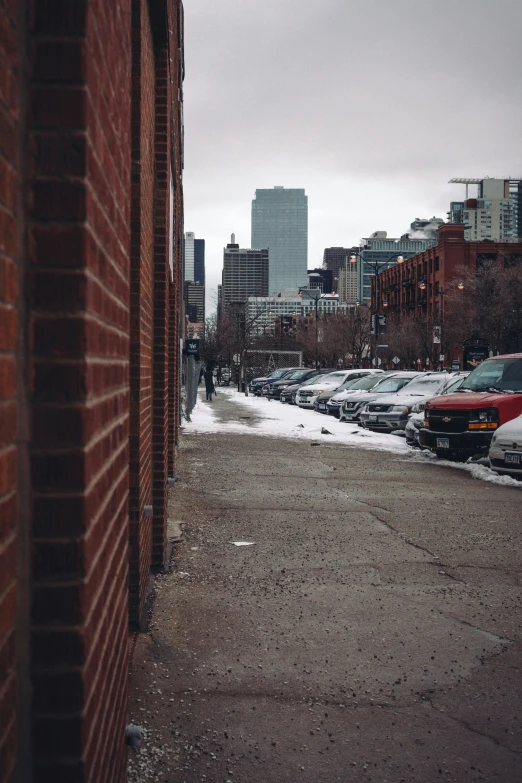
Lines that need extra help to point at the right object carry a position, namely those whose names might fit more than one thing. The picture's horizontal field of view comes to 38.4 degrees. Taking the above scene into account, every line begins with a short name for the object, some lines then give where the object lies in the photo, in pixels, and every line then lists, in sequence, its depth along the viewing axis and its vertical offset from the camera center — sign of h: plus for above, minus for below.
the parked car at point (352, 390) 25.58 -0.89
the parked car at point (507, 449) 10.81 -1.23
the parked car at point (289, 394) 35.38 -1.44
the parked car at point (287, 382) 38.94 -0.93
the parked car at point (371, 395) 22.12 -0.90
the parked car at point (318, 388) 29.98 -0.94
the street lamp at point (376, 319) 40.28 +2.45
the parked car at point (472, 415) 12.77 -0.86
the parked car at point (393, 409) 18.89 -1.14
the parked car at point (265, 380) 44.00 -0.94
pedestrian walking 35.53 -0.93
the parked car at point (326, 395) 28.05 -1.18
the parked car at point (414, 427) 15.16 -1.28
